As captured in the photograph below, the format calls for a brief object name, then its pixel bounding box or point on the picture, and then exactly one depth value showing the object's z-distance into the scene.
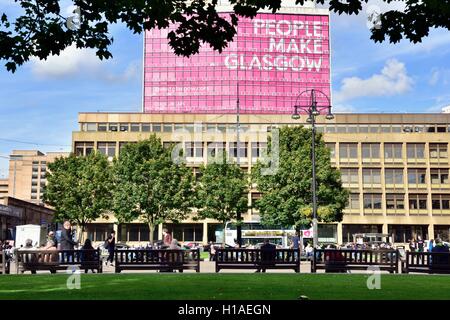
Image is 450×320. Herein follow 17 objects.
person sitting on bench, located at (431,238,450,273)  18.84
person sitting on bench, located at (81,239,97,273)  19.20
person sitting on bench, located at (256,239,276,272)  19.81
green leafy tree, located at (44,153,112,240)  52.09
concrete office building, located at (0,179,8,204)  192.10
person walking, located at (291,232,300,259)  37.24
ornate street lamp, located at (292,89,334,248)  31.10
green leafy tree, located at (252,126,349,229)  46.31
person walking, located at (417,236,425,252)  38.70
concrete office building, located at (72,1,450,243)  75.56
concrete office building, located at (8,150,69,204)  180.12
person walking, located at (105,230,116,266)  27.50
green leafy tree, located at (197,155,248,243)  51.75
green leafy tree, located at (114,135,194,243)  50.31
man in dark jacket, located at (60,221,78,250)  20.28
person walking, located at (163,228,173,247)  26.07
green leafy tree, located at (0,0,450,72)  9.09
